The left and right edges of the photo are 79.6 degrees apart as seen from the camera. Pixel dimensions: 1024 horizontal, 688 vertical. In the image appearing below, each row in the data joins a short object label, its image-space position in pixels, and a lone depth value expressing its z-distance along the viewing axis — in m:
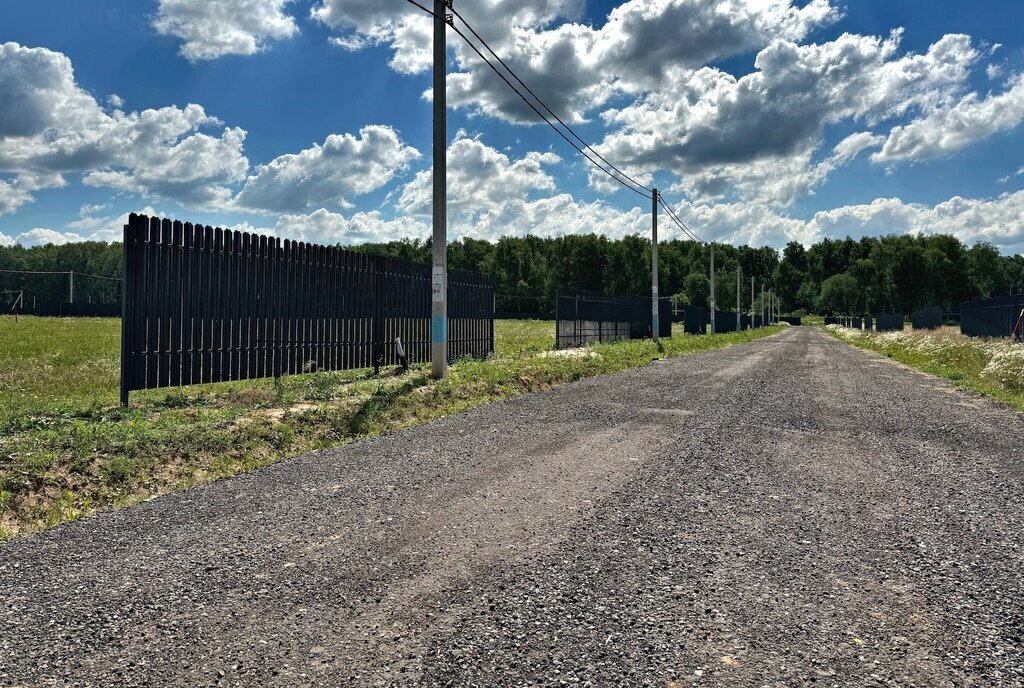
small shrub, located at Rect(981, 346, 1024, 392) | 12.07
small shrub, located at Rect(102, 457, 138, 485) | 5.28
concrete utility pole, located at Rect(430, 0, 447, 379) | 11.90
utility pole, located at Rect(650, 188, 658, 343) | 27.94
